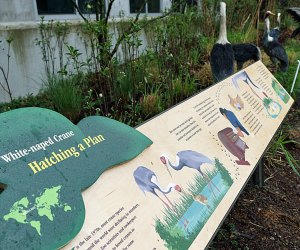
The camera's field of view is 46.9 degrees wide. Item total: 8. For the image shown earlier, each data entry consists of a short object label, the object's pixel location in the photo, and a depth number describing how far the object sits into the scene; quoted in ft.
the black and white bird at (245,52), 14.21
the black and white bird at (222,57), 12.43
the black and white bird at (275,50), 16.88
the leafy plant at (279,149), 10.98
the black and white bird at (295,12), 20.48
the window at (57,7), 17.34
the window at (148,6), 23.31
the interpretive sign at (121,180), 3.40
